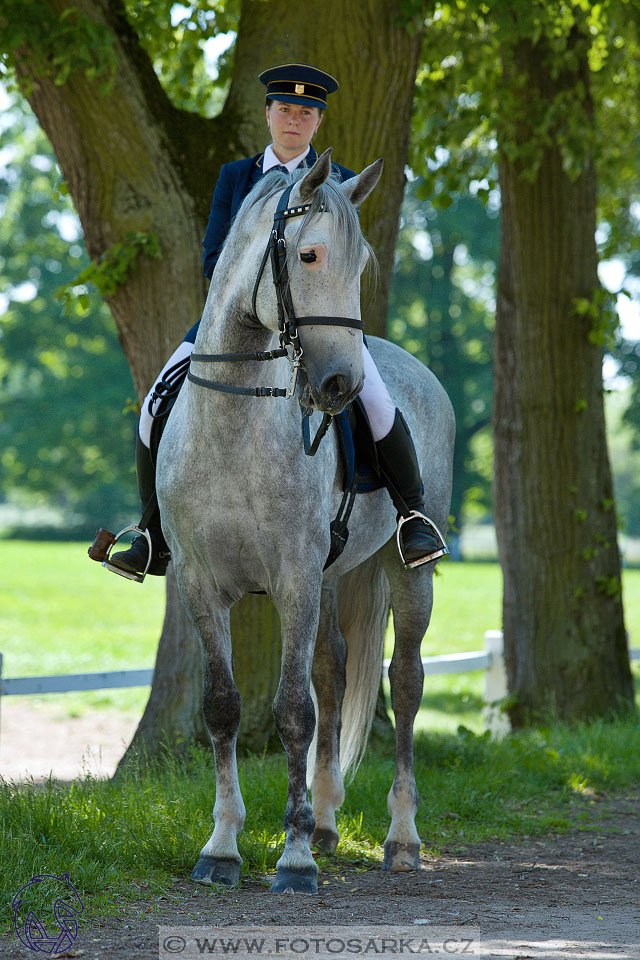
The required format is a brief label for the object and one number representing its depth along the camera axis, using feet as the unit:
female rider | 32.07
